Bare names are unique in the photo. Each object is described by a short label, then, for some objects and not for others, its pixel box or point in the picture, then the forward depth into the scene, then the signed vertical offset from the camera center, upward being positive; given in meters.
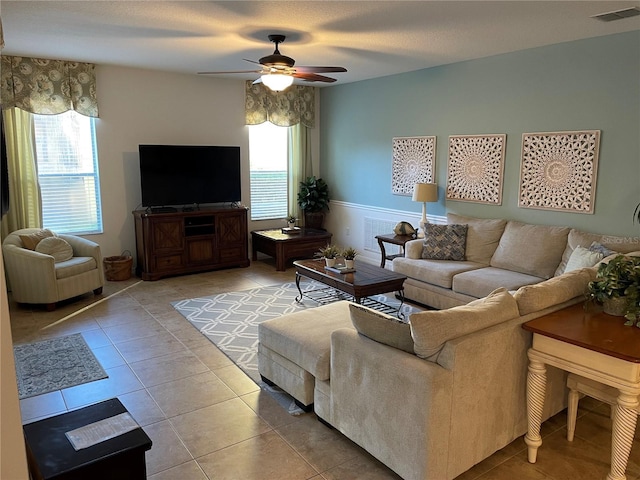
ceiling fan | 4.16 +0.86
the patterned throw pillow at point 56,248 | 5.18 -0.90
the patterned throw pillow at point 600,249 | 3.89 -0.67
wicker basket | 6.11 -1.30
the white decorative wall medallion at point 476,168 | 5.28 +0.00
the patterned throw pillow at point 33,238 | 5.20 -0.80
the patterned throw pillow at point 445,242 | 5.24 -0.81
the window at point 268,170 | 7.39 -0.05
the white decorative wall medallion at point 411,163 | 6.05 +0.06
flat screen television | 6.15 -0.11
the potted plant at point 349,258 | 4.85 -0.91
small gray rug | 3.44 -1.55
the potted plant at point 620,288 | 2.46 -0.63
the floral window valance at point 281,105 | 7.12 +0.94
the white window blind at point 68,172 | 5.85 -0.08
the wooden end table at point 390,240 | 5.75 -0.87
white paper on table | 1.85 -1.05
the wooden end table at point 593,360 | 2.20 -0.91
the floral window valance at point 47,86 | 5.46 +0.94
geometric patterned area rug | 4.07 -1.51
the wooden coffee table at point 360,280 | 4.42 -1.07
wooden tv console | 6.16 -1.00
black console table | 1.71 -1.06
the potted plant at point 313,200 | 7.58 -0.52
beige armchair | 4.89 -1.14
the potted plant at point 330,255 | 5.00 -0.92
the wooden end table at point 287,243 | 6.71 -1.09
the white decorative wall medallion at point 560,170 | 4.49 -0.02
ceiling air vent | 3.49 +1.16
